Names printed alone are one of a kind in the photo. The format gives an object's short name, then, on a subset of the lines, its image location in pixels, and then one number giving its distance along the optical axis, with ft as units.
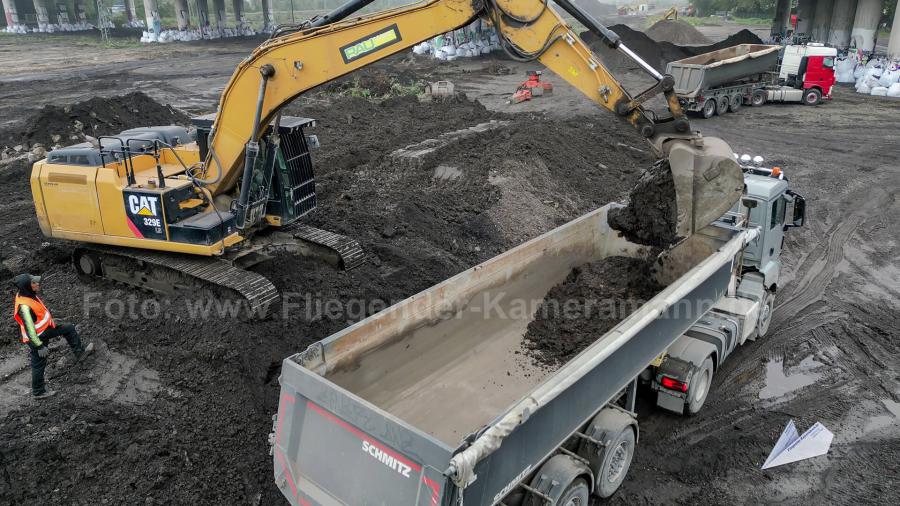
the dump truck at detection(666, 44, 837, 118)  69.67
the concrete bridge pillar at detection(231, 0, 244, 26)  202.69
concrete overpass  107.76
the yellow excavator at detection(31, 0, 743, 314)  21.94
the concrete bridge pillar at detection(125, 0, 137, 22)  198.90
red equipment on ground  73.61
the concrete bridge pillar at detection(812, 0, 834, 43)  124.67
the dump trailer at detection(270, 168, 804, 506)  13.16
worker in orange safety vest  22.29
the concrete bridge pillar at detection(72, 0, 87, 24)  207.31
